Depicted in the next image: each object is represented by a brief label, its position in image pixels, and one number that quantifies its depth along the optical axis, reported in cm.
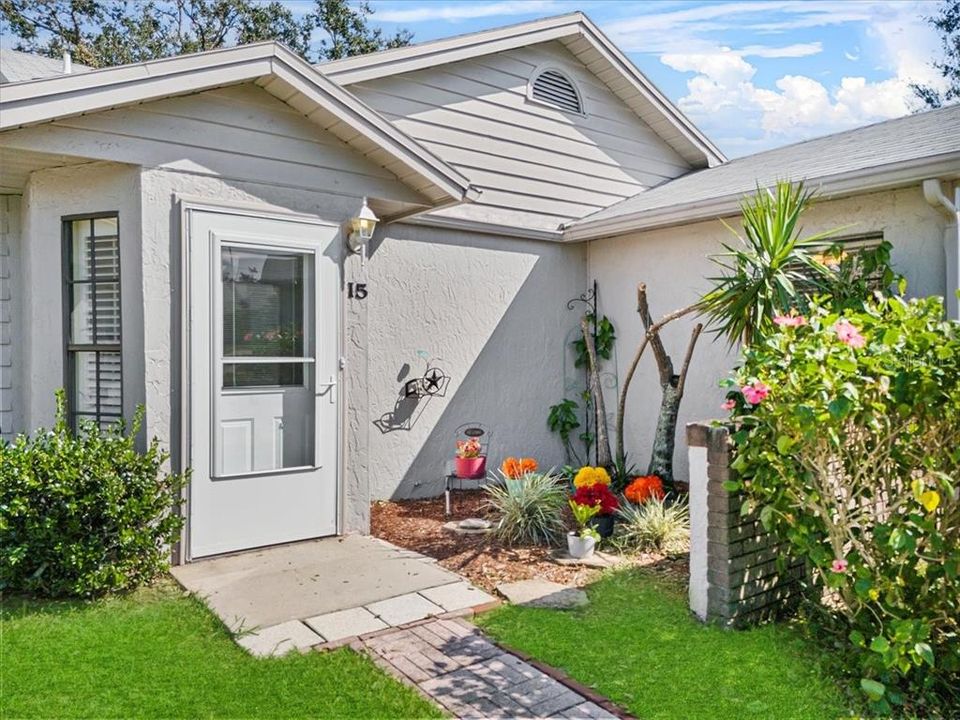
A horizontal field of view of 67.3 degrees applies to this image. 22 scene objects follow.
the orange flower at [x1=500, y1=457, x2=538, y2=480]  617
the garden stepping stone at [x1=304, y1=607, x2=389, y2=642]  382
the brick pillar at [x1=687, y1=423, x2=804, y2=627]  387
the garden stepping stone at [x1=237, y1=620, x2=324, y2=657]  360
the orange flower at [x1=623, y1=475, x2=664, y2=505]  579
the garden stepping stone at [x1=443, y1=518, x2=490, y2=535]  582
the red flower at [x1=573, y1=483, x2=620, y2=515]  545
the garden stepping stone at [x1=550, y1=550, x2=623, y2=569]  498
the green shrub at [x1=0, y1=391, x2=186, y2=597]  397
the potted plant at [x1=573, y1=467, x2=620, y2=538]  545
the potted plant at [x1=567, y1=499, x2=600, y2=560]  506
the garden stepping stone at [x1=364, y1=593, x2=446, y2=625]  403
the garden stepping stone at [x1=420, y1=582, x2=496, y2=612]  423
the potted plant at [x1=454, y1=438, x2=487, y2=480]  623
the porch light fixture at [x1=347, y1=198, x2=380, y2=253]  548
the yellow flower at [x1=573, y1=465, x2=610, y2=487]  564
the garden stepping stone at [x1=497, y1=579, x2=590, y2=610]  426
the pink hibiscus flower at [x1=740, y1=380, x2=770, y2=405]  334
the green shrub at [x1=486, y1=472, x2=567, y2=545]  548
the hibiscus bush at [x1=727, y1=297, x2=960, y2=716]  314
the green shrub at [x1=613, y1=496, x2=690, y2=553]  529
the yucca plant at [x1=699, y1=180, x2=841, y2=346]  511
